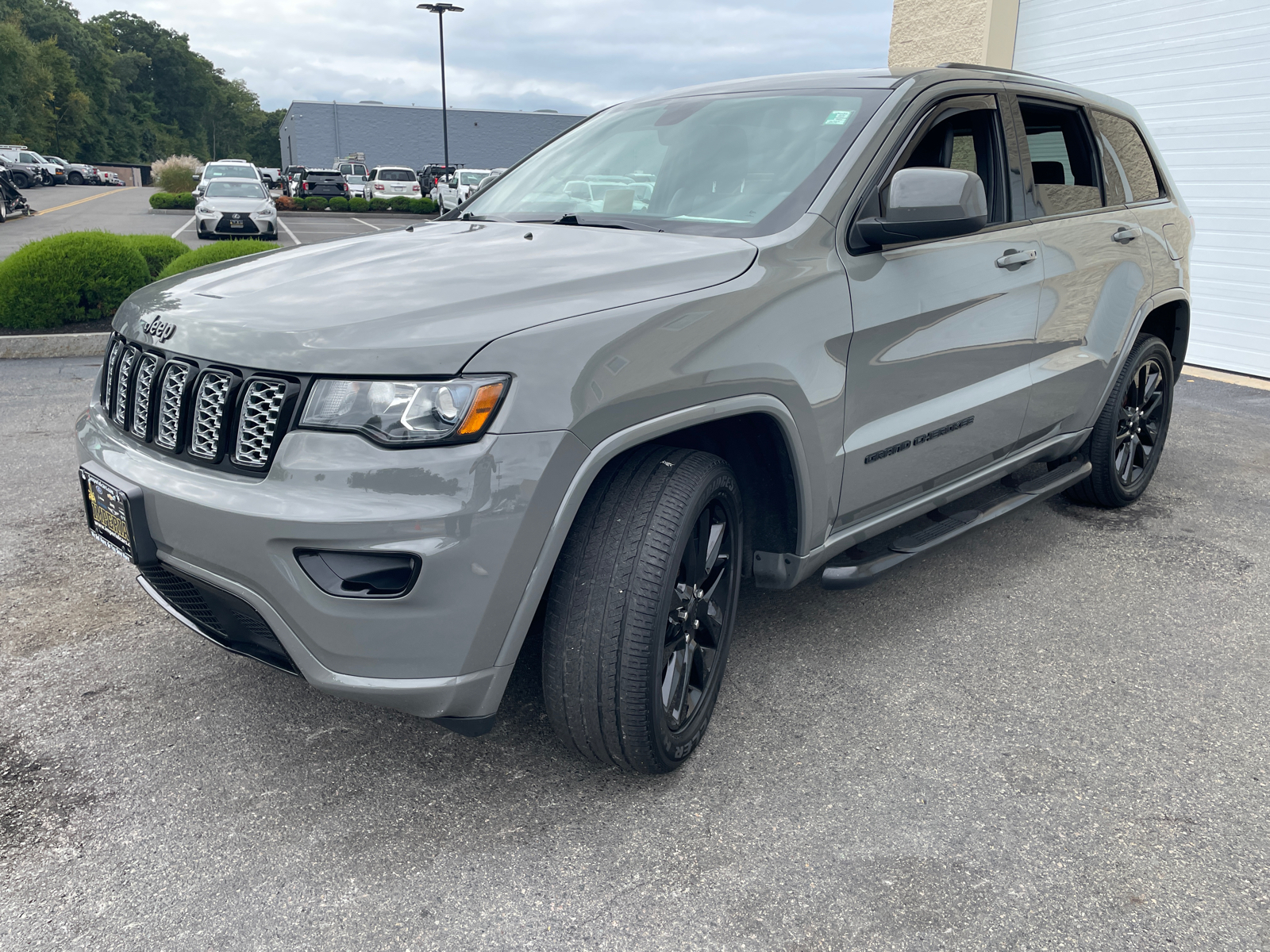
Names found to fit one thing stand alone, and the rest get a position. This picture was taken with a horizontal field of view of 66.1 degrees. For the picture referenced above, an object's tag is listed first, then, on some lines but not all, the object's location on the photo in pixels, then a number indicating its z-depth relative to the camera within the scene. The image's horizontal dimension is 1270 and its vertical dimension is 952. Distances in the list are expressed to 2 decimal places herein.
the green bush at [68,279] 8.39
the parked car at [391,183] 35.56
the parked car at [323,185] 36.12
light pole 39.06
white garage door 8.19
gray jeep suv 1.94
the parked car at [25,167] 42.50
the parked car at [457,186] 31.21
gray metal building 65.38
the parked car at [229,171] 24.90
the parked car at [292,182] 41.33
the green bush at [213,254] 8.21
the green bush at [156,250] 9.63
